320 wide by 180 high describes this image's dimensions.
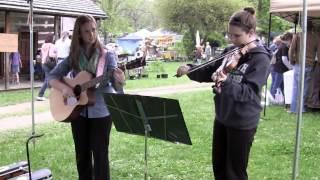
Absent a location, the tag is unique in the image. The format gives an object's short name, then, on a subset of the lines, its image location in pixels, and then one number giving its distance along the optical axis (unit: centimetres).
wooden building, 1708
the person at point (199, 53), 3219
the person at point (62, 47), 1371
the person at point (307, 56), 1012
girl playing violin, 350
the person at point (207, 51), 3559
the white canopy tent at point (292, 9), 964
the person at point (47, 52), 1409
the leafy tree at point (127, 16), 3972
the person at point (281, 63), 1190
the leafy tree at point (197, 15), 4184
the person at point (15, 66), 1709
